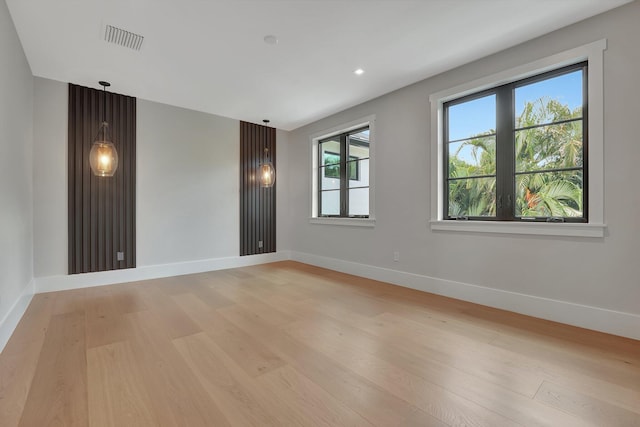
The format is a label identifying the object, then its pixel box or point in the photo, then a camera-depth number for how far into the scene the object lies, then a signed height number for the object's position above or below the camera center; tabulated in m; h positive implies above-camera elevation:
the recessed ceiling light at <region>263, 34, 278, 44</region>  2.75 +1.71
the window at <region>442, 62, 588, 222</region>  2.66 +0.66
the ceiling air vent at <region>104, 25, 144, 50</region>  2.65 +1.71
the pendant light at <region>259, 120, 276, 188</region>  5.27 +0.71
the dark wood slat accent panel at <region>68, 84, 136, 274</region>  3.81 +0.31
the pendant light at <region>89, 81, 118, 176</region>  3.64 +0.72
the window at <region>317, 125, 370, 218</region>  4.74 +0.69
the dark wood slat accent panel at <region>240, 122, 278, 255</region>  5.38 +0.32
